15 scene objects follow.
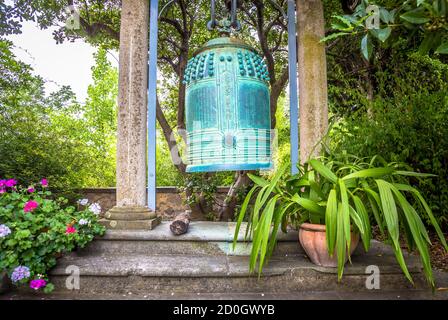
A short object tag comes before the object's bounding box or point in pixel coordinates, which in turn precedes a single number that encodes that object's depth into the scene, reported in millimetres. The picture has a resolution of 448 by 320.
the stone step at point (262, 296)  1812
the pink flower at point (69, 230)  2034
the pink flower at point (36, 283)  1793
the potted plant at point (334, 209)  1664
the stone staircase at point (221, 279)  1897
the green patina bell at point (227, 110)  2121
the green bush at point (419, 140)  3033
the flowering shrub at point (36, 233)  1837
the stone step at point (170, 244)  2381
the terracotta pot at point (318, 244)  2000
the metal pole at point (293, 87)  2865
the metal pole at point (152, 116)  2766
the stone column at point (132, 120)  2662
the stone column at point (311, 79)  2836
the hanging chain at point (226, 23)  2375
